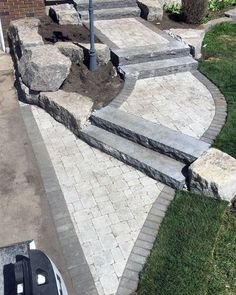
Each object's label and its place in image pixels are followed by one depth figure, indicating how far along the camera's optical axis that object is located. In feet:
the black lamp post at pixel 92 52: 21.04
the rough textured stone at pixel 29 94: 21.02
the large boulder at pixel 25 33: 22.98
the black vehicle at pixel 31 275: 8.07
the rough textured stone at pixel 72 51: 22.69
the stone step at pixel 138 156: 15.85
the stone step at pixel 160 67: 22.82
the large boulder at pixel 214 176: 14.45
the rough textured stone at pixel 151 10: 29.38
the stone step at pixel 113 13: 29.08
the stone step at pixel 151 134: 16.46
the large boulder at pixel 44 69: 20.15
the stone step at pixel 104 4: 29.27
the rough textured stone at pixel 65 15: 27.10
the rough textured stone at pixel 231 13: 30.93
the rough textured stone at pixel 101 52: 22.82
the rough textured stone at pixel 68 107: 18.82
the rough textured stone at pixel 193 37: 24.98
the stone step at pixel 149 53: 23.34
